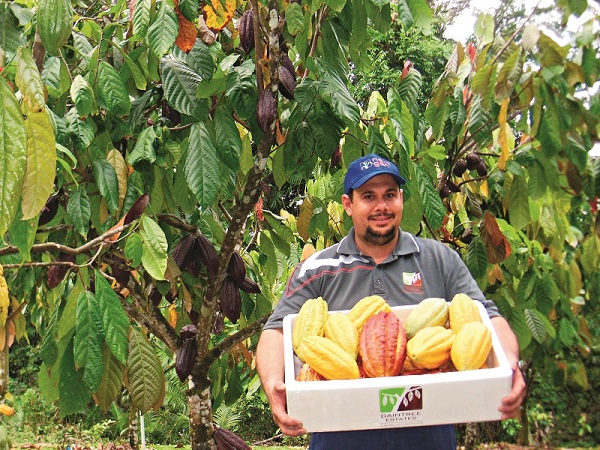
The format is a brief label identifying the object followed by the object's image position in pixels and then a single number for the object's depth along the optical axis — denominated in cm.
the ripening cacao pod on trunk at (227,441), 160
